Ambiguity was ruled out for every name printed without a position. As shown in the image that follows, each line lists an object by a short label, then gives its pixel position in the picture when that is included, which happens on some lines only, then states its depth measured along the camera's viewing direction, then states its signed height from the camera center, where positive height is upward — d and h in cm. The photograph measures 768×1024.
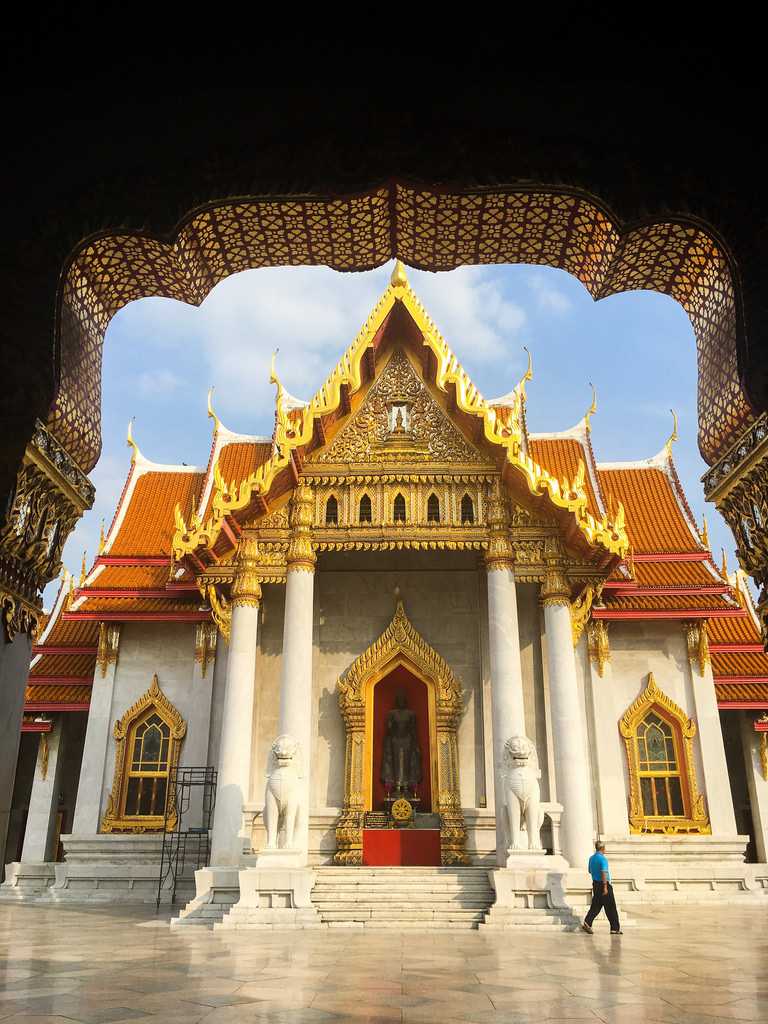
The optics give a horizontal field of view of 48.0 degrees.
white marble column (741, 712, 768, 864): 1569 +117
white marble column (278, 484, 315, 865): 1103 +250
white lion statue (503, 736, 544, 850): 1048 +52
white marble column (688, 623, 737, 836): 1370 +137
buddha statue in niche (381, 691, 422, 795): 1327 +132
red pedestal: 1230 -4
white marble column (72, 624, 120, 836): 1416 +148
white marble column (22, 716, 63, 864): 1526 +71
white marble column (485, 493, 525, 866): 1112 +246
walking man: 895 -47
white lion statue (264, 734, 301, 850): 1041 +55
